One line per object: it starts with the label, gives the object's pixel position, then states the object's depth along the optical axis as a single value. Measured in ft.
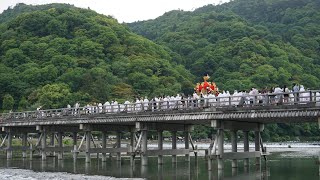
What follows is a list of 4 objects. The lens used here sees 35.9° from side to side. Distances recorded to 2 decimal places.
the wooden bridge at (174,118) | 99.60
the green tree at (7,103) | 318.86
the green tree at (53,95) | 303.27
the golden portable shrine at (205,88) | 147.43
